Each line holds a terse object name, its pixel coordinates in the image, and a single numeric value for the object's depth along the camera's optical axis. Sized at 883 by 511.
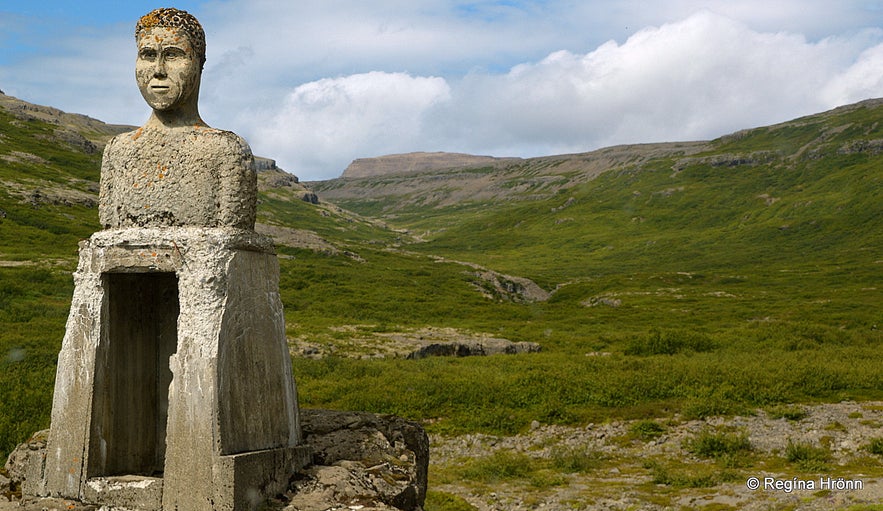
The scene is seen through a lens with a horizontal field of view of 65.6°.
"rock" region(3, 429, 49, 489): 8.56
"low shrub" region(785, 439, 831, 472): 16.08
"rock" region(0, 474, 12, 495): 8.49
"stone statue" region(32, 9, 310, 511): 7.54
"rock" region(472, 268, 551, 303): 69.75
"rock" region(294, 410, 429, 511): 8.16
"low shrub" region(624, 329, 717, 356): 33.44
